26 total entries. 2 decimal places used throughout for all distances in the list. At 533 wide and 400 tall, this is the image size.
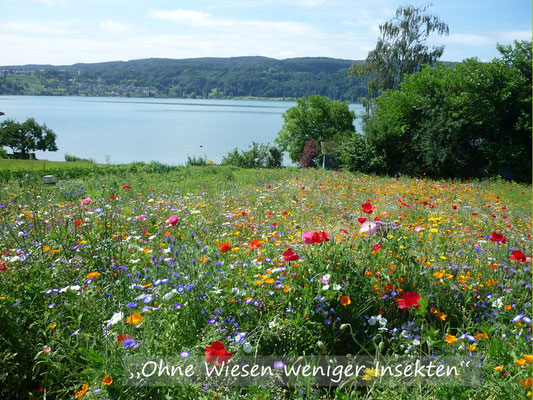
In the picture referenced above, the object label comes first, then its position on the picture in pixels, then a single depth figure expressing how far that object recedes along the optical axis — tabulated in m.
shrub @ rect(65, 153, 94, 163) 25.24
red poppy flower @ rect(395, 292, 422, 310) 2.29
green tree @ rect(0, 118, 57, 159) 38.03
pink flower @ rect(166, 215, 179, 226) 3.26
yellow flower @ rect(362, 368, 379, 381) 2.21
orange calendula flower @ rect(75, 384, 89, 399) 2.16
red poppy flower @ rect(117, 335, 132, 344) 2.24
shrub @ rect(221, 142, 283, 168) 24.32
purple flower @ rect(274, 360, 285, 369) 2.28
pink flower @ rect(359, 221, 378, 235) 3.42
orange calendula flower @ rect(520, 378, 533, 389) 1.78
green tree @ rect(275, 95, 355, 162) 29.31
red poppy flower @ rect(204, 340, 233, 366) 1.90
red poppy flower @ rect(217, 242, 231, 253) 2.85
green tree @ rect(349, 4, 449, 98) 24.94
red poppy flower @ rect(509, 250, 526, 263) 2.57
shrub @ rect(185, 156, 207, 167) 21.78
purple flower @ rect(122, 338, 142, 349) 2.22
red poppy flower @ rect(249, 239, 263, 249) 3.01
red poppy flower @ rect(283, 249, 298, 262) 2.63
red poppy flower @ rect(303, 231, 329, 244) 2.82
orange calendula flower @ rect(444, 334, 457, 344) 2.22
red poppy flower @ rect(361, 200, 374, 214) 3.40
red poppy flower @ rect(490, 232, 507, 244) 2.97
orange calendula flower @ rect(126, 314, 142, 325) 2.26
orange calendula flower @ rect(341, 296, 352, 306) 2.65
